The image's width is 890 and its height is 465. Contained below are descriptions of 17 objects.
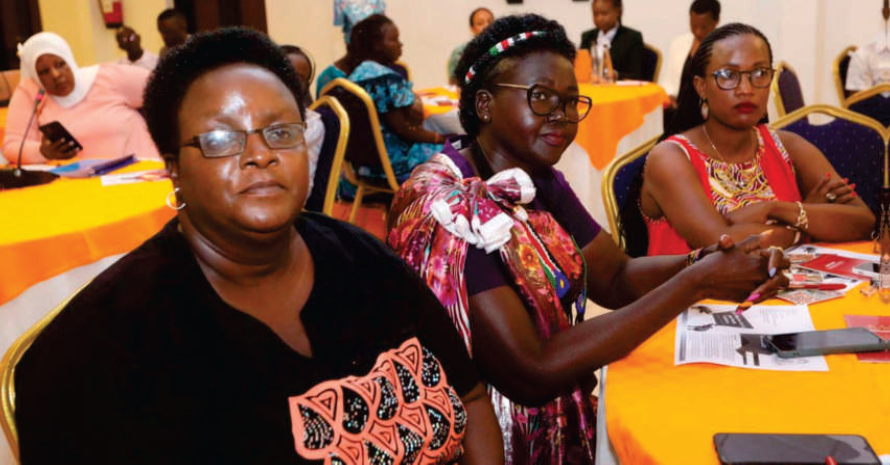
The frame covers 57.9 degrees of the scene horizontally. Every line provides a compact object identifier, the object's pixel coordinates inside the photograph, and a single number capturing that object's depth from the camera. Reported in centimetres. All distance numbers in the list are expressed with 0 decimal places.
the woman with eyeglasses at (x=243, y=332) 102
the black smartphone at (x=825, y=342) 139
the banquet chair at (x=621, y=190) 239
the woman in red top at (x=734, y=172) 218
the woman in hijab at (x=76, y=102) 385
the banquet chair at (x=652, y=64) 688
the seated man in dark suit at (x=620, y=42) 681
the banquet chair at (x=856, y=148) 279
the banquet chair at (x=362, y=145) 429
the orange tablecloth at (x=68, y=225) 221
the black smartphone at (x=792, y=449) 102
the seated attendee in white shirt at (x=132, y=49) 707
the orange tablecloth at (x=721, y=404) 113
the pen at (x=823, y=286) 175
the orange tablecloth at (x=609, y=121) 500
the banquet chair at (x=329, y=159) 327
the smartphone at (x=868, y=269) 183
